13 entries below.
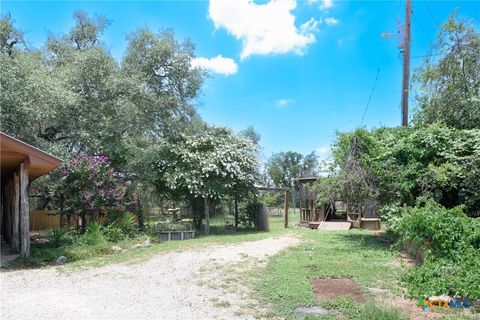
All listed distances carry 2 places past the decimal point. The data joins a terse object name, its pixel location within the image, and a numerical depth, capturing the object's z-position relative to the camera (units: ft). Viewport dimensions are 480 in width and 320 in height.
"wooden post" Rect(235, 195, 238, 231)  53.43
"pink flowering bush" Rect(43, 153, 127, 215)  40.75
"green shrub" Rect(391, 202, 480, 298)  18.03
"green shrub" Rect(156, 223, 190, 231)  46.39
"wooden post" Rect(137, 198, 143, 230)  48.35
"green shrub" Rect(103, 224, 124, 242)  38.14
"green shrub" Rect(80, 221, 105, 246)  35.12
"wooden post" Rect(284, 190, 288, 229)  56.49
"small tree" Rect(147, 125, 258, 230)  47.24
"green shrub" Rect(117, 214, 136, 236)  42.22
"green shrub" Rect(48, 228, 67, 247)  36.20
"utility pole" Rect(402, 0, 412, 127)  41.81
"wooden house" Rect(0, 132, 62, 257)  28.40
